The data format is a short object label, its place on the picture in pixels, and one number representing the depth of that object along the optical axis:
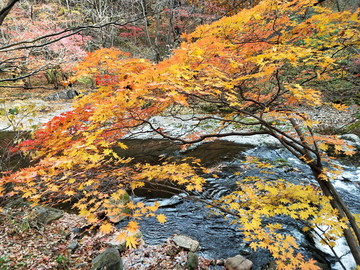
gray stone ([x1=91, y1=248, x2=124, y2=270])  3.45
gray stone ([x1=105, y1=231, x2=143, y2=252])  4.08
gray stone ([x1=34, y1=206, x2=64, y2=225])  4.87
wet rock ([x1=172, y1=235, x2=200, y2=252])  4.11
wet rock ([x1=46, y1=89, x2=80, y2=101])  17.53
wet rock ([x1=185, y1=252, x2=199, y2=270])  3.61
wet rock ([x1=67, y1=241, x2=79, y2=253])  4.07
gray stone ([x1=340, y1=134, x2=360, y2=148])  7.94
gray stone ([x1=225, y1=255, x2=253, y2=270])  3.58
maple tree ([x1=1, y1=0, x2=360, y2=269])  2.48
